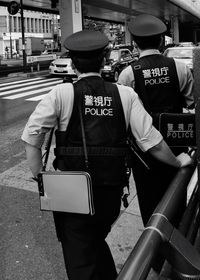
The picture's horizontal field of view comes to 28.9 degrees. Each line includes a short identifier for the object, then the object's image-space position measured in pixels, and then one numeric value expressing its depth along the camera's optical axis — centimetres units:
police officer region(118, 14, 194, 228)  283
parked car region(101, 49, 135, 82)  1802
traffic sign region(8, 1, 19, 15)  2314
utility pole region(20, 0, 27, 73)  2239
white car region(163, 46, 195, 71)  1548
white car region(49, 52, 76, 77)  1936
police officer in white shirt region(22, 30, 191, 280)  207
